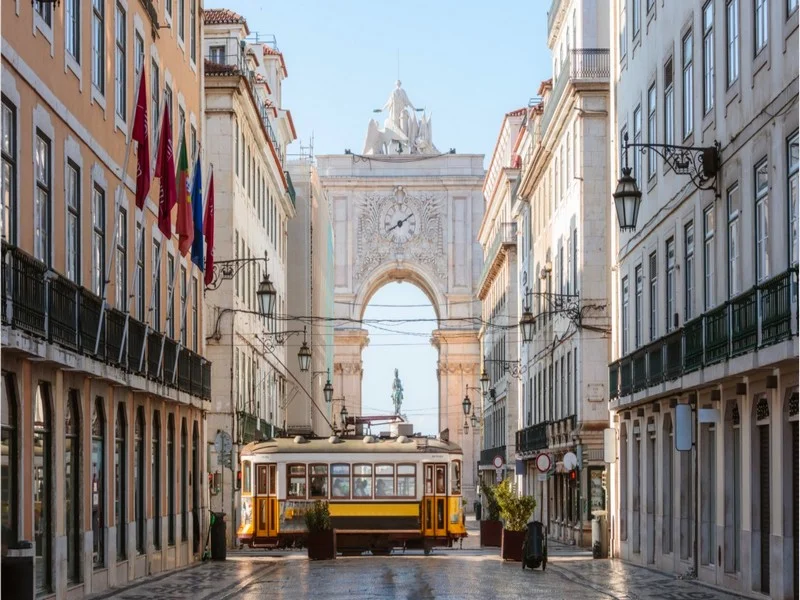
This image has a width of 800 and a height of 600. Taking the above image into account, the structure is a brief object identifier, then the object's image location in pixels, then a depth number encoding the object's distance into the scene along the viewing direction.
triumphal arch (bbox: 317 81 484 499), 114.12
